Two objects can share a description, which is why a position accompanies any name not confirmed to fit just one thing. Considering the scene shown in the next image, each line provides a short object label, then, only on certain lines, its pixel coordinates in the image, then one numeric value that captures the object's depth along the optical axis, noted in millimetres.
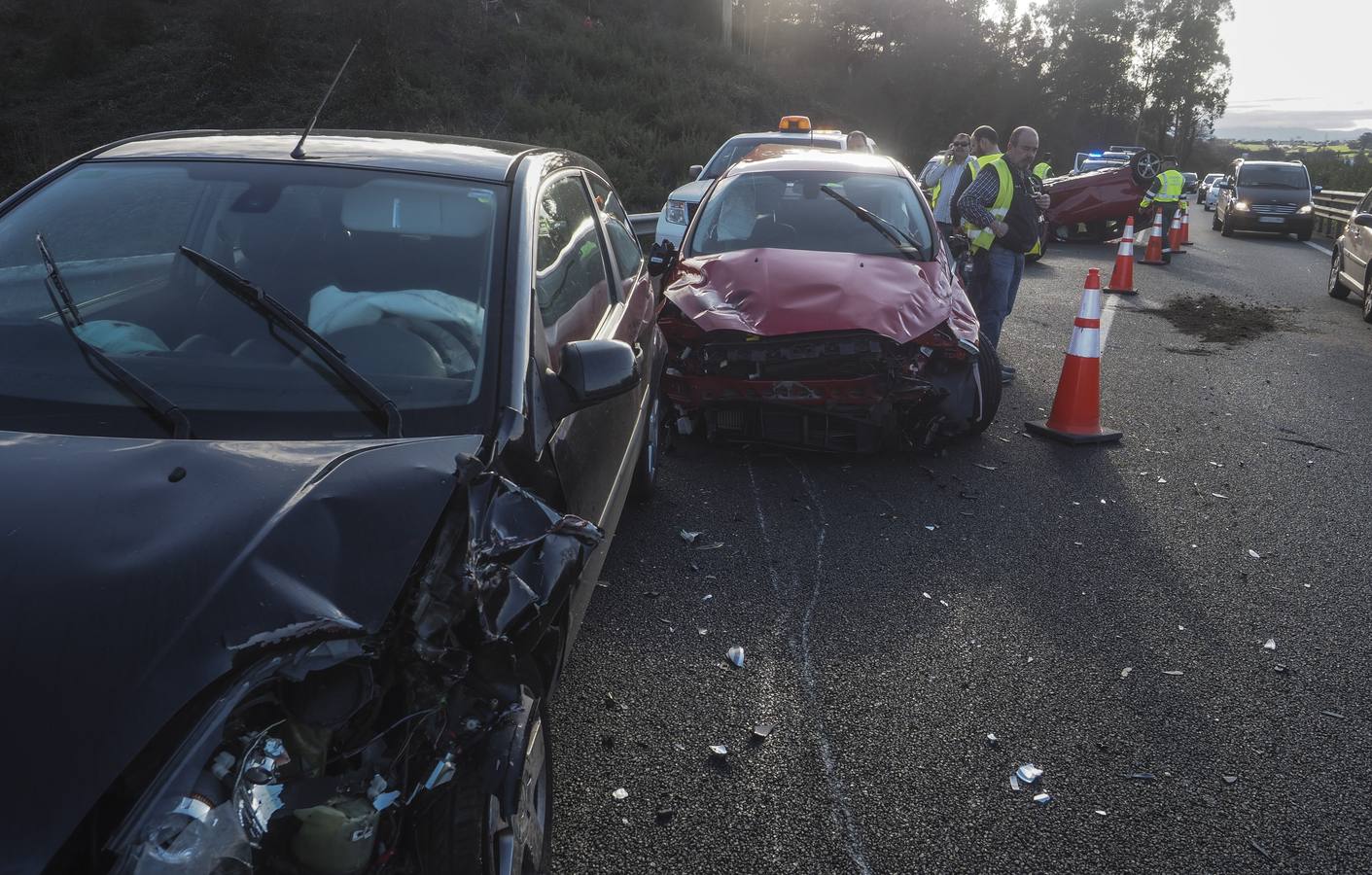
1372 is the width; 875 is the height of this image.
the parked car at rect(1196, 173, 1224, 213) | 44712
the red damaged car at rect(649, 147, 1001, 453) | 6180
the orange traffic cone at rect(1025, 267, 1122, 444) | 7227
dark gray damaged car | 1807
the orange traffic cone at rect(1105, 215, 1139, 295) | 14648
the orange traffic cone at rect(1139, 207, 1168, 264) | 19044
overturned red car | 20734
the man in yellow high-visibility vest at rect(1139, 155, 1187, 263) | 20594
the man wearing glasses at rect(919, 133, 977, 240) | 11961
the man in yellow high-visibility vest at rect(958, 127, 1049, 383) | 8719
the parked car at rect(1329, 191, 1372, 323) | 13359
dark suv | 25828
